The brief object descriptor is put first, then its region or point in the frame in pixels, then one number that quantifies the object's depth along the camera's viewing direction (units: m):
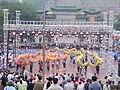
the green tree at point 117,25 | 78.86
